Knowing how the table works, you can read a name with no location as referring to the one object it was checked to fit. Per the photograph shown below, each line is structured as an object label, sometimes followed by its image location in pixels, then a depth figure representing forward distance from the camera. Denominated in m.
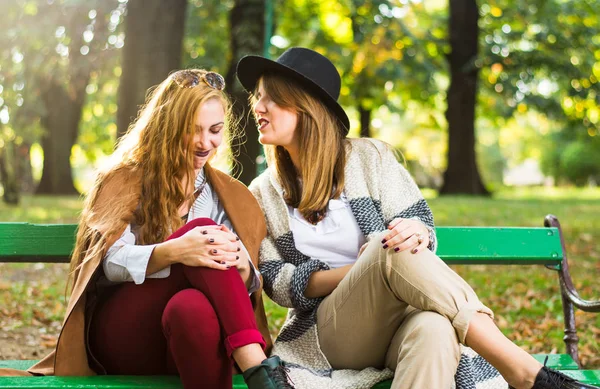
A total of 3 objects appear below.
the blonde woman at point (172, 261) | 2.94
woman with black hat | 2.98
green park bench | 3.49
